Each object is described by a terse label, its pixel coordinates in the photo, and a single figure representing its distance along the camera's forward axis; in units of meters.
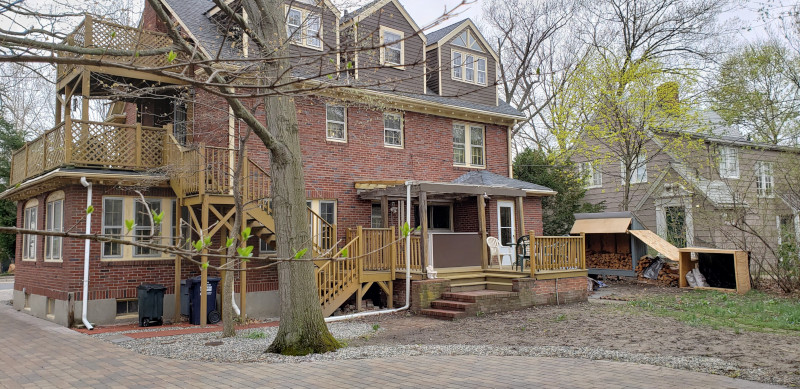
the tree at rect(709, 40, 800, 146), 26.56
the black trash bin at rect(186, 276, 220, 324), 12.95
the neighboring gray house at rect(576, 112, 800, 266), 17.34
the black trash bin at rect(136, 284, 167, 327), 12.55
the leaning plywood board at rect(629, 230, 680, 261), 18.94
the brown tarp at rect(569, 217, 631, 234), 19.98
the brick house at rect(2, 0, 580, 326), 13.04
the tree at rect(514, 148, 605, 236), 22.95
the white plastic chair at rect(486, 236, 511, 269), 16.07
